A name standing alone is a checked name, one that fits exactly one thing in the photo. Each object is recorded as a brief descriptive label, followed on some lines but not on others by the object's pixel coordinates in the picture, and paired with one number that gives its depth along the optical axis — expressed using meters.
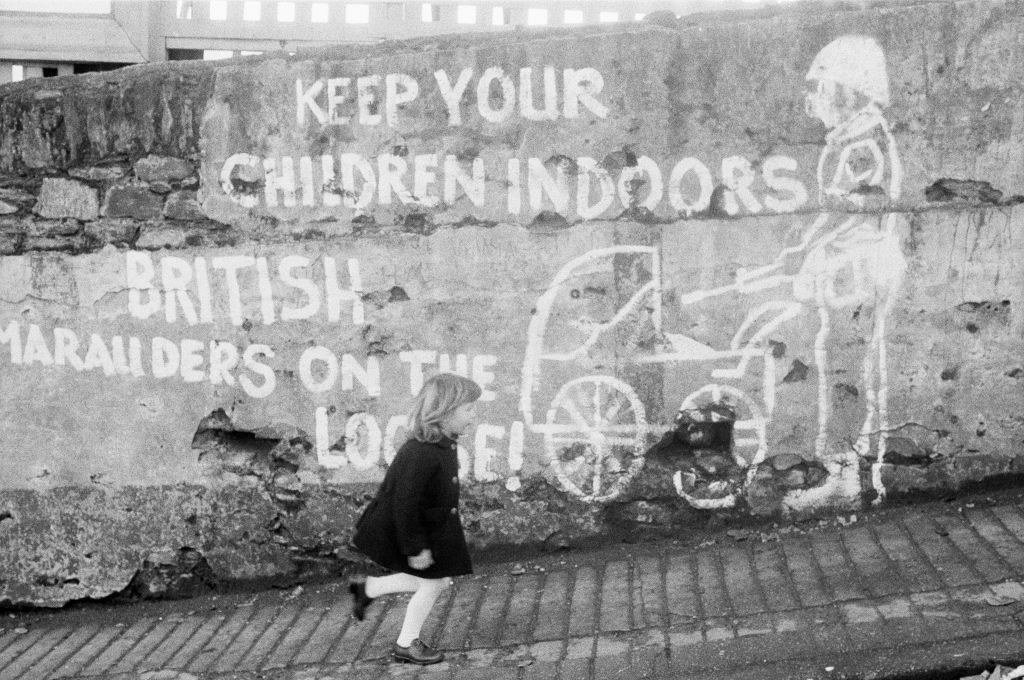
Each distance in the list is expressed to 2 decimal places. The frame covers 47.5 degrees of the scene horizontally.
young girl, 4.85
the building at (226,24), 7.65
